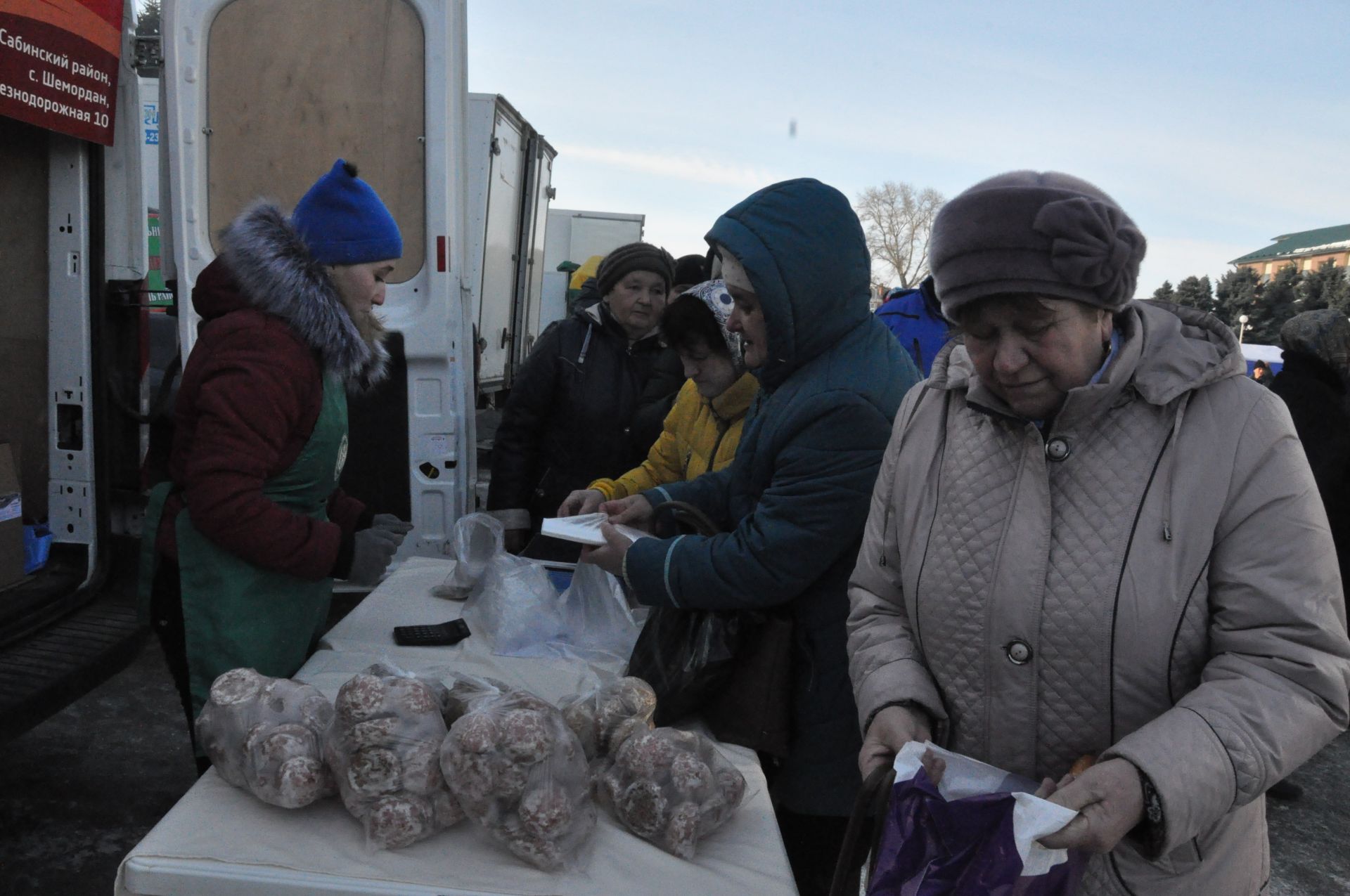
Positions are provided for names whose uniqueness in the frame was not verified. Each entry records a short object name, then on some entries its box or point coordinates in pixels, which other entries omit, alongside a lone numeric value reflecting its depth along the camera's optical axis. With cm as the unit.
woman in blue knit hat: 201
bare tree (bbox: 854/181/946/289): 4012
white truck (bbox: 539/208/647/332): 1328
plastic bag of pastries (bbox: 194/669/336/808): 145
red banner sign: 273
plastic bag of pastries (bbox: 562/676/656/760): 162
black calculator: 225
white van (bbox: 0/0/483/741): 320
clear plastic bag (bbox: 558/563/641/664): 232
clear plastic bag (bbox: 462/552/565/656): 228
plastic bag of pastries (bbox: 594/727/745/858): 146
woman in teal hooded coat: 179
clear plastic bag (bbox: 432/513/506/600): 259
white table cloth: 134
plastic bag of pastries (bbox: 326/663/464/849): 140
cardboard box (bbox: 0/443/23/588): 310
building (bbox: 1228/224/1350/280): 4150
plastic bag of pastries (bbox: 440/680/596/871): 137
